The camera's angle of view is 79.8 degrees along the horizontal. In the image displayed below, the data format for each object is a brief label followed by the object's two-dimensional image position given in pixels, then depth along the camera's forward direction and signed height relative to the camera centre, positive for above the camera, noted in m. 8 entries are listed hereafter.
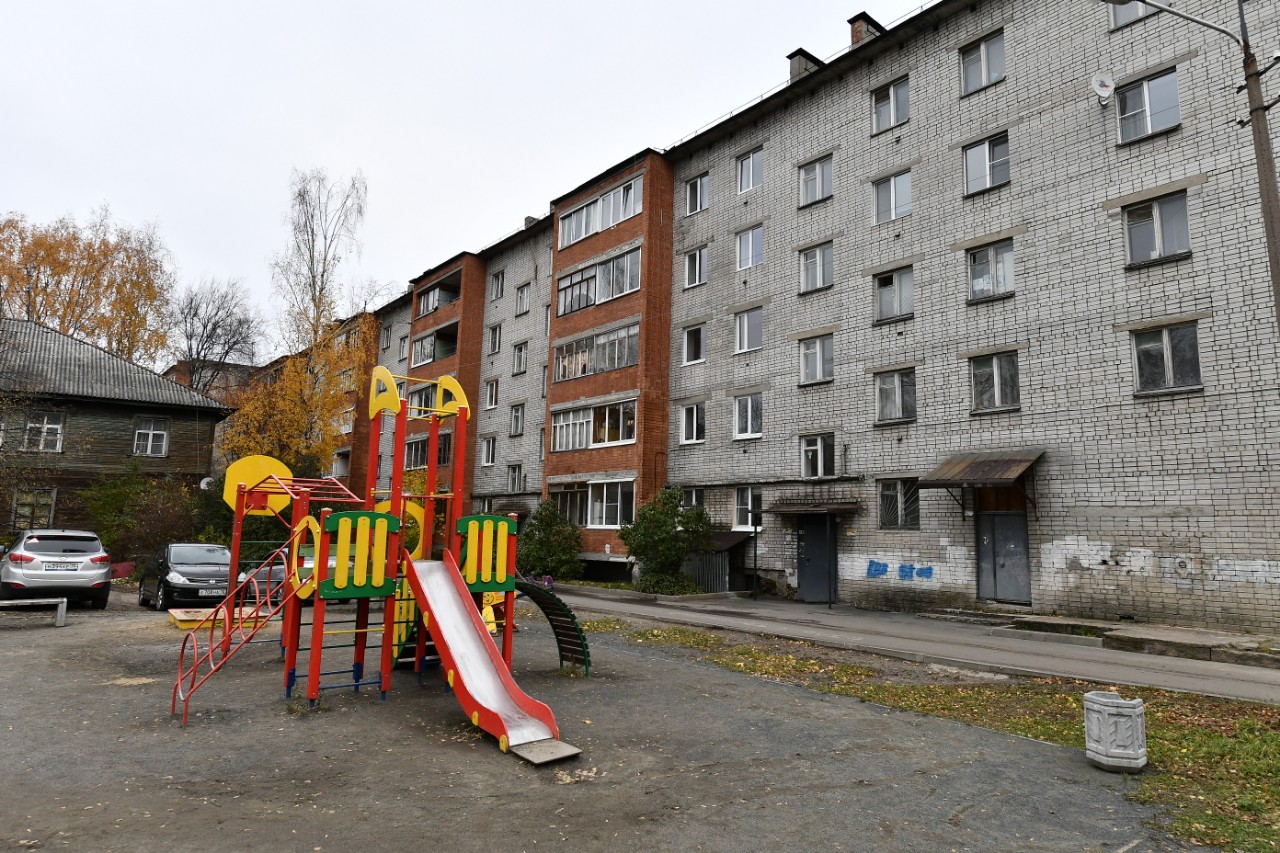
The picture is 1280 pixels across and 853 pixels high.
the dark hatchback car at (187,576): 16.67 -1.23
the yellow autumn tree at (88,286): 35.62 +11.35
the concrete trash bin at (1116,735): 6.35 -1.67
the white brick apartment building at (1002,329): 15.34 +5.03
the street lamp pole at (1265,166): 7.84 +3.83
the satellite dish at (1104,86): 17.17 +9.99
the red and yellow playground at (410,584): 7.50 -0.71
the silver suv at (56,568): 16.25 -1.06
